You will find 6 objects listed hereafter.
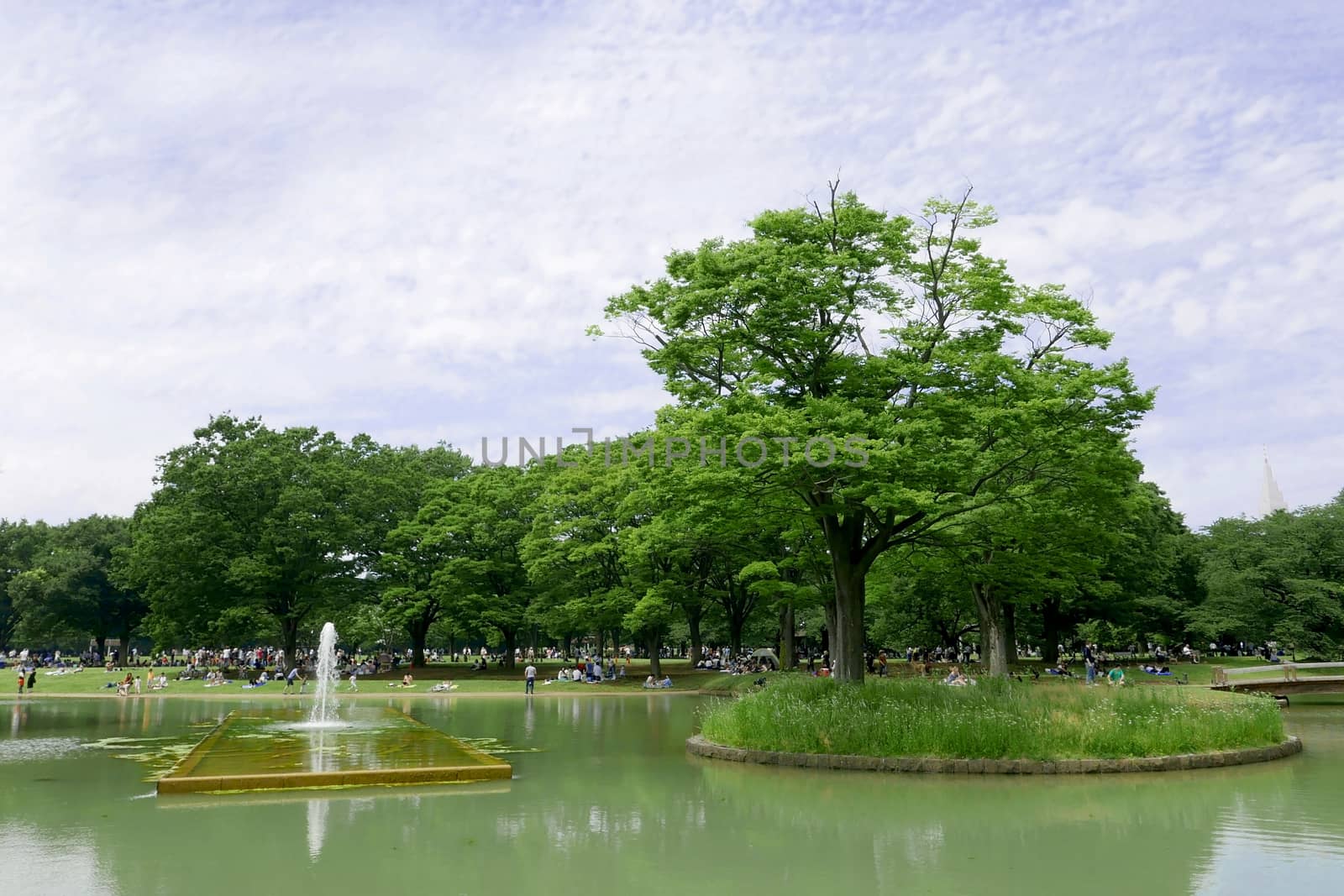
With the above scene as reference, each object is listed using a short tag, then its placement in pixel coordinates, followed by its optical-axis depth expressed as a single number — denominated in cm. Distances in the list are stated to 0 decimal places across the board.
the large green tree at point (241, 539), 5434
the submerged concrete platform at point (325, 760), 1483
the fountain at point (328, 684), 2691
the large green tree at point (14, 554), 8522
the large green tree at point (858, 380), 1977
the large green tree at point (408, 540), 5816
